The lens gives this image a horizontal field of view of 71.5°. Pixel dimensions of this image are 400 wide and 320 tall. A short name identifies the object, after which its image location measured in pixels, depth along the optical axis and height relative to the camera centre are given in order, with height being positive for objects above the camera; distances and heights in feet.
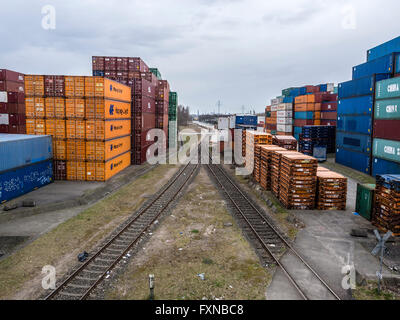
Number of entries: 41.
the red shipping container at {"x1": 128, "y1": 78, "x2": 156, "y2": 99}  98.22 +14.60
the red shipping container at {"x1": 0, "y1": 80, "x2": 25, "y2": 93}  107.04 +15.53
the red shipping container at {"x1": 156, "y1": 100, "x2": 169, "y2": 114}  128.47 +10.03
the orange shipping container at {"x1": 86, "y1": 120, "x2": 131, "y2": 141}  71.00 -0.78
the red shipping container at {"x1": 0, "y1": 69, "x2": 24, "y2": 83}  106.83 +19.71
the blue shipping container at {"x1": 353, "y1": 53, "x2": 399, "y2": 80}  78.59 +19.71
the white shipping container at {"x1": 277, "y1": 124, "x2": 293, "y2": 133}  170.71 +1.06
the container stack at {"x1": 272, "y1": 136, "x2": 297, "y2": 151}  82.33 -3.91
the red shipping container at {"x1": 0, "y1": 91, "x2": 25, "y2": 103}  108.17 +11.34
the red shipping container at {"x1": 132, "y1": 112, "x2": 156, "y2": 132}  99.91 +2.28
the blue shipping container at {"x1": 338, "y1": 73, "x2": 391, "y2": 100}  81.76 +14.51
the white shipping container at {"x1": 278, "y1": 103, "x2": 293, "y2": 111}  169.68 +14.42
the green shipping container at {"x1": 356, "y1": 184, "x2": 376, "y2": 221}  47.95 -12.24
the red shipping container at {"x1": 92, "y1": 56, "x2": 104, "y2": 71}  107.04 +24.52
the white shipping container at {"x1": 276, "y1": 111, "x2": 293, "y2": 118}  170.13 +9.74
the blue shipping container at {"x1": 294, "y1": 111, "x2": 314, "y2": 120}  149.59 +8.21
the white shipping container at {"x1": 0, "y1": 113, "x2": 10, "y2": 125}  109.60 +2.90
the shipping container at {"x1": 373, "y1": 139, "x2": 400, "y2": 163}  69.46 -4.83
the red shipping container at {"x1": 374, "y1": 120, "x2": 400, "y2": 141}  70.07 +0.59
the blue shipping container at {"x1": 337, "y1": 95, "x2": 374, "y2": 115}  84.28 +8.34
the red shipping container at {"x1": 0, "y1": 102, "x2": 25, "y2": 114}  109.40 +7.16
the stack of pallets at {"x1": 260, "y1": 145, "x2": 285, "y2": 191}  68.03 -9.30
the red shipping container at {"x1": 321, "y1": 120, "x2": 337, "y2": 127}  140.87 +4.24
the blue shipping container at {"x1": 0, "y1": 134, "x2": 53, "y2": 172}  54.43 -5.20
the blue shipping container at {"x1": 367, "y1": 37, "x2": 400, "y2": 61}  81.51 +25.88
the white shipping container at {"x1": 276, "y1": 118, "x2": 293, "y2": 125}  170.40 +5.51
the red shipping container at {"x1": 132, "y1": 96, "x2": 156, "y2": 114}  98.99 +8.47
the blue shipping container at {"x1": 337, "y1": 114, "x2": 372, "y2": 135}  85.40 +2.42
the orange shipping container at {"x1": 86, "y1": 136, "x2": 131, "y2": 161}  71.41 -5.96
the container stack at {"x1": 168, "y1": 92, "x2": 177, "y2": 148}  161.23 +5.17
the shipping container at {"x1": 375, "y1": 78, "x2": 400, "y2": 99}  70.08 +11.33
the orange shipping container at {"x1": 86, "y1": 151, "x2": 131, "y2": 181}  71.92 -11.37
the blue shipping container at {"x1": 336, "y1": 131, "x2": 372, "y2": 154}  85.26 -3.57
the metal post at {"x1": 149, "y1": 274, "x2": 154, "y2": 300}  26.53 -14.96
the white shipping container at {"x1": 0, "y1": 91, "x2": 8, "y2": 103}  107.79 +11.21
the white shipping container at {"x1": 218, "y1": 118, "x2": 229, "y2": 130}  181.92 +3.81
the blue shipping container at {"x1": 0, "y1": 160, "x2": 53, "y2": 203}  53.93 -11.50
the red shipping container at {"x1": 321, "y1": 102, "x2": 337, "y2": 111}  140.19 +12.39
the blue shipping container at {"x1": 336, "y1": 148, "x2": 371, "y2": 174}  84.79 -9.56
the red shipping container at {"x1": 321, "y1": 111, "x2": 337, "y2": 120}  140.14 +7.78
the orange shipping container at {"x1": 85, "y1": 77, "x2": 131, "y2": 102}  69.77 +9.98
